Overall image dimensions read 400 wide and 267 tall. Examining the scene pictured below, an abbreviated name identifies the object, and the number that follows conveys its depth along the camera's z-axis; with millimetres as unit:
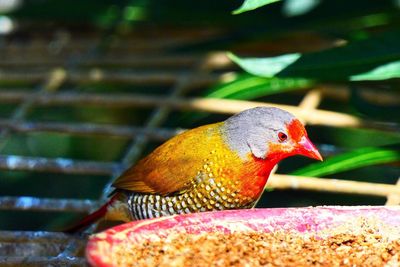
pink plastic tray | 4934
